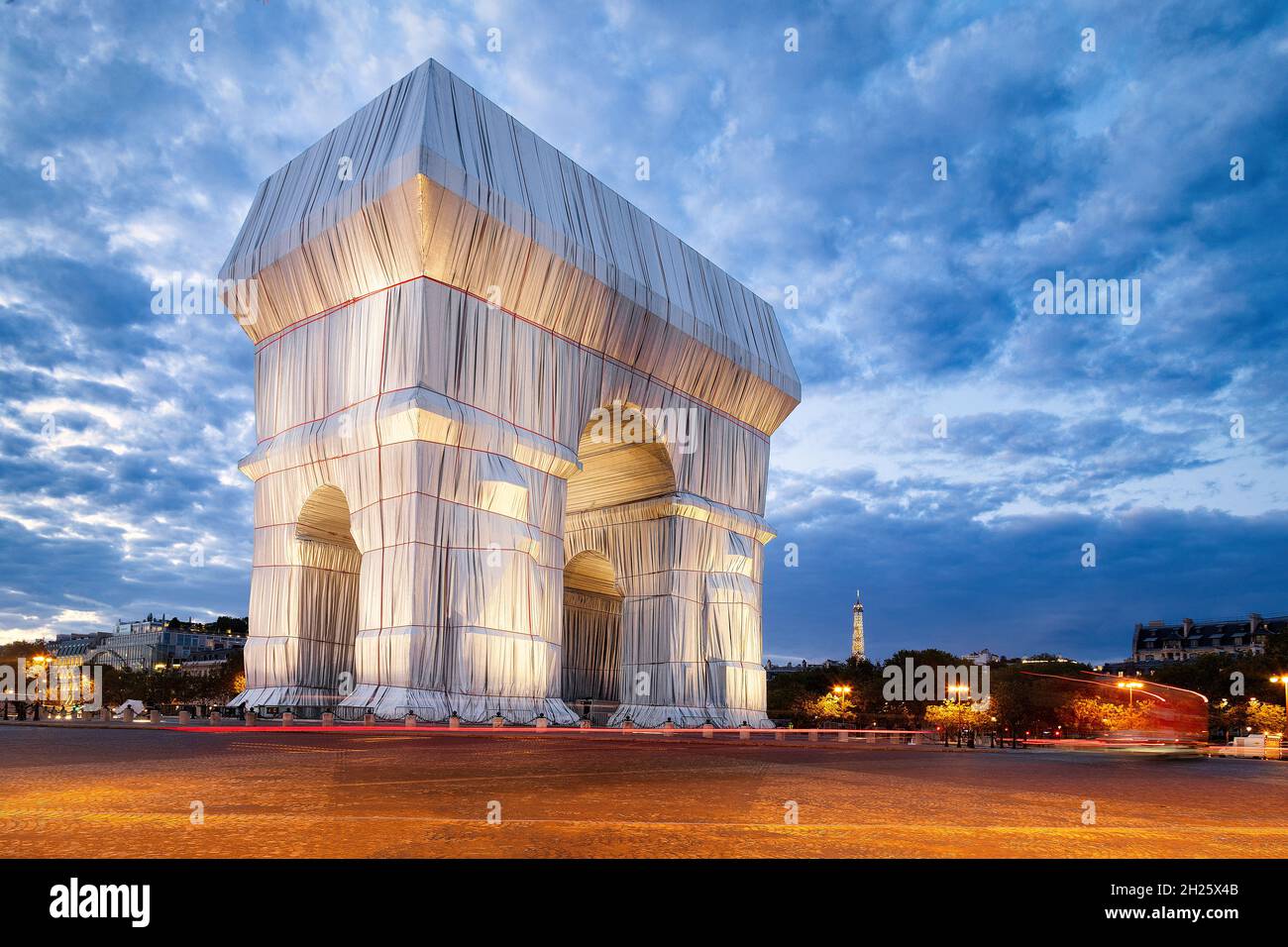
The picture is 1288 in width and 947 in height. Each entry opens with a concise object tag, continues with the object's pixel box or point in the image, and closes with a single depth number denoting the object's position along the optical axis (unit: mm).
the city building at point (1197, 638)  105750
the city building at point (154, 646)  145875
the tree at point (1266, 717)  54344
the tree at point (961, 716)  60500
